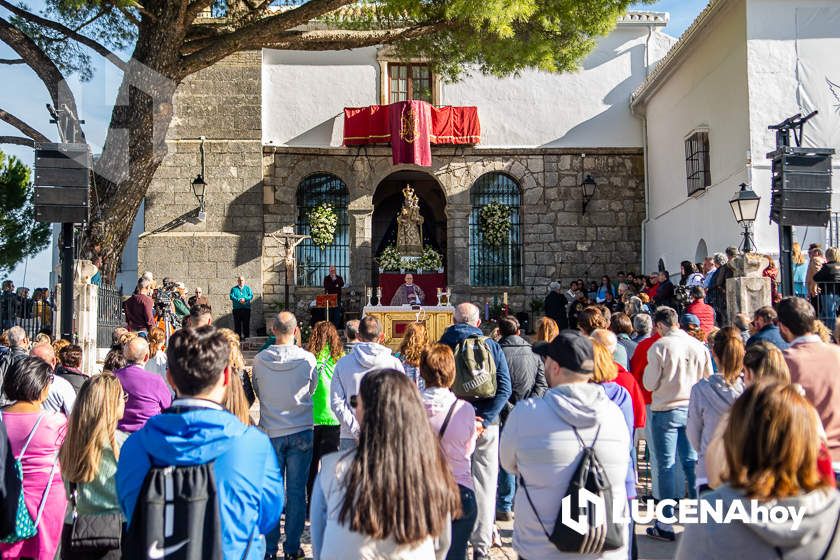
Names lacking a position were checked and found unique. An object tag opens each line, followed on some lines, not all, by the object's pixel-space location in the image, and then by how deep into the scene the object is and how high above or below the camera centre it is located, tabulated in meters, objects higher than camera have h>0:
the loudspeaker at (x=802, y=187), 8.08 +1.04
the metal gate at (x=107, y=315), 10.86 -0.24
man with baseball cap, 3.03 -0.57
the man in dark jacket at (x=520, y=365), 5.79 -0.52
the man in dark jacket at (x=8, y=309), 11.63 -0.15
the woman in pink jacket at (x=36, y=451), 3.77 -0.72
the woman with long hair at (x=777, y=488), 2.10 -0.52
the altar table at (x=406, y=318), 13.46 -0.40
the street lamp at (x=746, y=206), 10.89 +1.15
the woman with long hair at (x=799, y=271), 10.64 +0.25
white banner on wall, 13.06 +3.58
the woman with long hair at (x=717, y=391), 4.36 -0.55
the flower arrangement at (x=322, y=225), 18.72 +1.63
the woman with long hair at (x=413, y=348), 5.30 -0.36
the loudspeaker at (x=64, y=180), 8.23 +1.22
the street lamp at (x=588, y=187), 18.41 +2.41
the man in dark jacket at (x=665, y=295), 12.16 -0.06
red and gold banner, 17.83 +3.78
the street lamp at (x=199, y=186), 16.80 +2.31
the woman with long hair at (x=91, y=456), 3.48 -0.69
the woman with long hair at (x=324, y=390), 5.72 -0.68
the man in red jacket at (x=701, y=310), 7.89 -0.19
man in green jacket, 17.02 -0.21
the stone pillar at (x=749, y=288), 9.56 +0.02
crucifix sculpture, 17.95 +1.12
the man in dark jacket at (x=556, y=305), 15.58 -0.25
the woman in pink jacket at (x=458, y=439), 3.92 -0.72
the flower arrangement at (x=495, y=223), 19.03 +1.65
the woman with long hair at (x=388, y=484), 2.49 -0.60
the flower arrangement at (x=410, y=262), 17.31 +0.69
